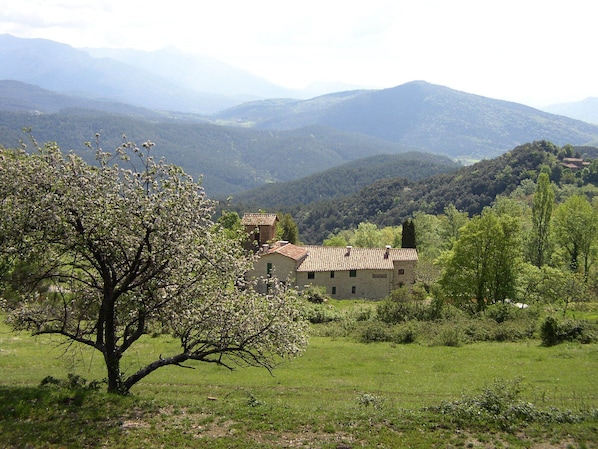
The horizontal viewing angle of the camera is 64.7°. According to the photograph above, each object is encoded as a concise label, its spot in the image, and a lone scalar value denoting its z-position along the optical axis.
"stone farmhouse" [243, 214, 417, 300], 58.12
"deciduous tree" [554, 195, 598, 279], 58.47
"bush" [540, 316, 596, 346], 30.42
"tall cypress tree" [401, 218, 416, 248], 70.81
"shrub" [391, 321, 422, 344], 34.06
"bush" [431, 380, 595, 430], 15.22
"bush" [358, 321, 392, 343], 35.00
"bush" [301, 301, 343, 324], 42.41
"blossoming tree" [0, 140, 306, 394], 13.71
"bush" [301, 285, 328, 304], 51.56
